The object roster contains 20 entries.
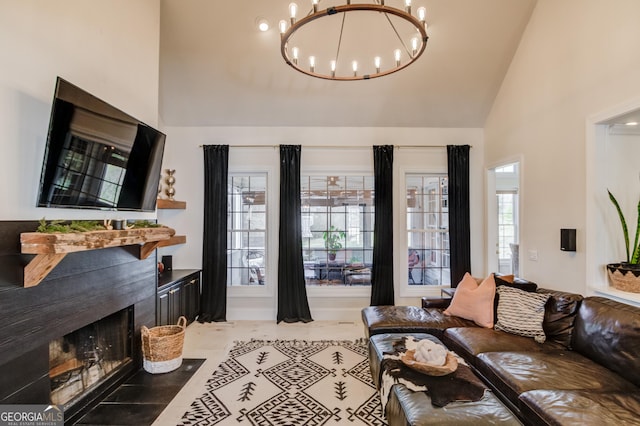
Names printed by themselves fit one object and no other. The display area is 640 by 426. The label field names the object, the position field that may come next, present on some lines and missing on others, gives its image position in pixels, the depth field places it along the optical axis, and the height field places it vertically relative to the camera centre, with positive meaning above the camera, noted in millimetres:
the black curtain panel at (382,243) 4734 -331
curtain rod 4855 +1099
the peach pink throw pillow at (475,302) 3293 -849
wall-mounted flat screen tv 1967 +444
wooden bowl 2135 -974
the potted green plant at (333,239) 5031 -295
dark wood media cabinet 3703 -970
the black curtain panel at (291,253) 4684 -481
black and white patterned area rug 2453 -1484
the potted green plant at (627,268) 2615 -377
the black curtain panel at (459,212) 4762 +123
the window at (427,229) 5000 -128
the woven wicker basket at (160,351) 3025 -1248
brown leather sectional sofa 1803 -1041
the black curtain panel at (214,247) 4711 -407
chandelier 3610 +2081
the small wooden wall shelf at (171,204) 4184 +197
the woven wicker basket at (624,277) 2607 -450
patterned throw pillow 2924 -854
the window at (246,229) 4961 -152
